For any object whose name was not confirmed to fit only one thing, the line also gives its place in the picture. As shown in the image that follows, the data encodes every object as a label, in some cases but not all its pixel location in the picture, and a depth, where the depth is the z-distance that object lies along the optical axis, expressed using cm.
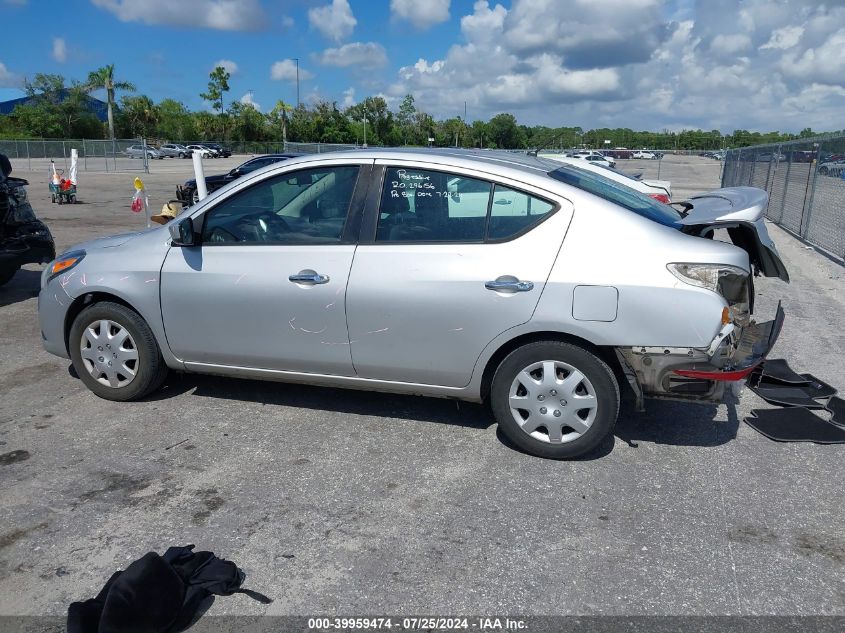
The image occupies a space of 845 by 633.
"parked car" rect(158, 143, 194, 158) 6284
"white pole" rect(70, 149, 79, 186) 2083
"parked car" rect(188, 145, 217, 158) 5892
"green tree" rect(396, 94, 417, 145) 8019
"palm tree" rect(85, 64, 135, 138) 7481
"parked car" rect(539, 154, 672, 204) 1066
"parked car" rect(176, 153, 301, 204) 1553
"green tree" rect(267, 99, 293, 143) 8025
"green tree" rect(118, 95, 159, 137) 8119
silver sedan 395
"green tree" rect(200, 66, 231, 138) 8275
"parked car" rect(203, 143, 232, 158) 6247
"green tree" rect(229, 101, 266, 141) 8150
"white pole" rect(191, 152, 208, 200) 915
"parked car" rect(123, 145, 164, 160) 4453
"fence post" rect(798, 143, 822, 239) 1287
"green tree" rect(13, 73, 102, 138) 6944
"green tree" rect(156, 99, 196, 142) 8275
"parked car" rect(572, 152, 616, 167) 4222
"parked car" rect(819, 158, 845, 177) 1206
